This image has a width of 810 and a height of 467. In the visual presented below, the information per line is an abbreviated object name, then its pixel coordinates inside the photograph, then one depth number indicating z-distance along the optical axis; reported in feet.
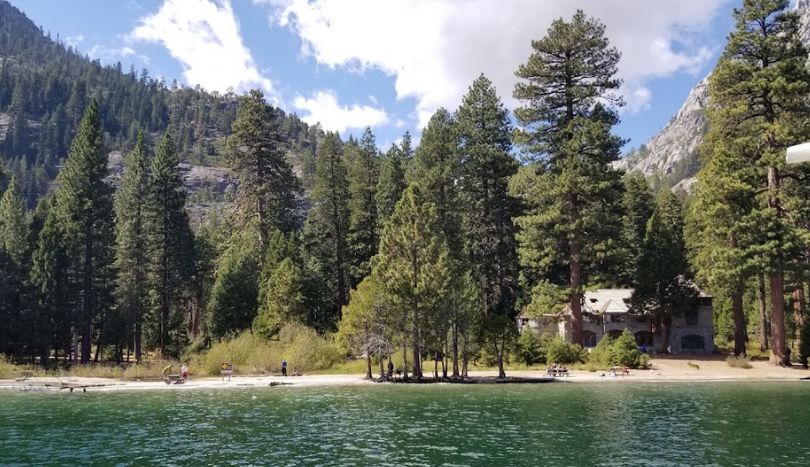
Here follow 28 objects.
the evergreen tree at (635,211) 221.66
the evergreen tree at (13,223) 226.17
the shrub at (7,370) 149.87
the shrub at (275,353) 162.30
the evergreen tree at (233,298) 195.93
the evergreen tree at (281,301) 176.96
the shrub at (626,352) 151.33
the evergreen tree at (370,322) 139.44
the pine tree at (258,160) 225.56
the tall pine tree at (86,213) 191.01
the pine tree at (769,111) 144.36
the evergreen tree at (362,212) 215.72
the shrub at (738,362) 147.84
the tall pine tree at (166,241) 211.82
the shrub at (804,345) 144.66
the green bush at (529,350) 160.35
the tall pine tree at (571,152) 163.84
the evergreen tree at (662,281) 180.34
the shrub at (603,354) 153.01
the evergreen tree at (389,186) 199.00
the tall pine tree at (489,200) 205.57
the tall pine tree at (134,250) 204.64
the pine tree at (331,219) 222.89
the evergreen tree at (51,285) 185.37
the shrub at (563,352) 156.76
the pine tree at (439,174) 187.32
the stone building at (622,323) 185.78
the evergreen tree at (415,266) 136.87
